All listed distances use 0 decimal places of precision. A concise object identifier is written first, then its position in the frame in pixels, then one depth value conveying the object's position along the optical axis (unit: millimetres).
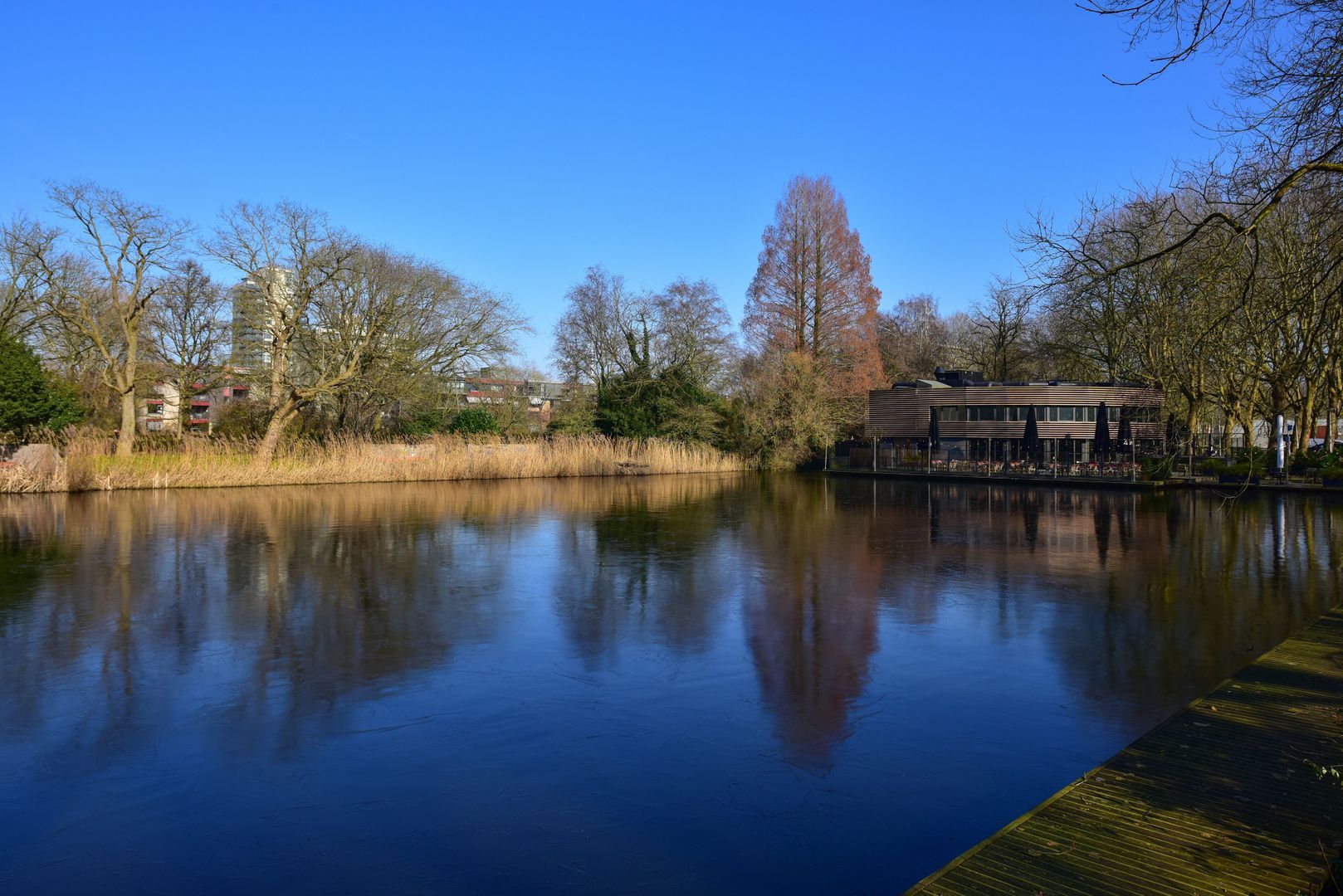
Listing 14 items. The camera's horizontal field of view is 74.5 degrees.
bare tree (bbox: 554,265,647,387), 40375
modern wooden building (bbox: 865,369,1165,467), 36812
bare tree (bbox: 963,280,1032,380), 44750
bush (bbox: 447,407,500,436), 36297
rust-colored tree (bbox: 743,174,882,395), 39969
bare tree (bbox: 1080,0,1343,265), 4996
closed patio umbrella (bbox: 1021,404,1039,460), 32406
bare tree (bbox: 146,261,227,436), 37688
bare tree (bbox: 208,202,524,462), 29406
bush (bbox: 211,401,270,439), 32281
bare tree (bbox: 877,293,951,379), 53000
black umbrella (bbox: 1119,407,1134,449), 29141
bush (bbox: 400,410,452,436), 35312
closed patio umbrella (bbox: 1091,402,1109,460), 29781
